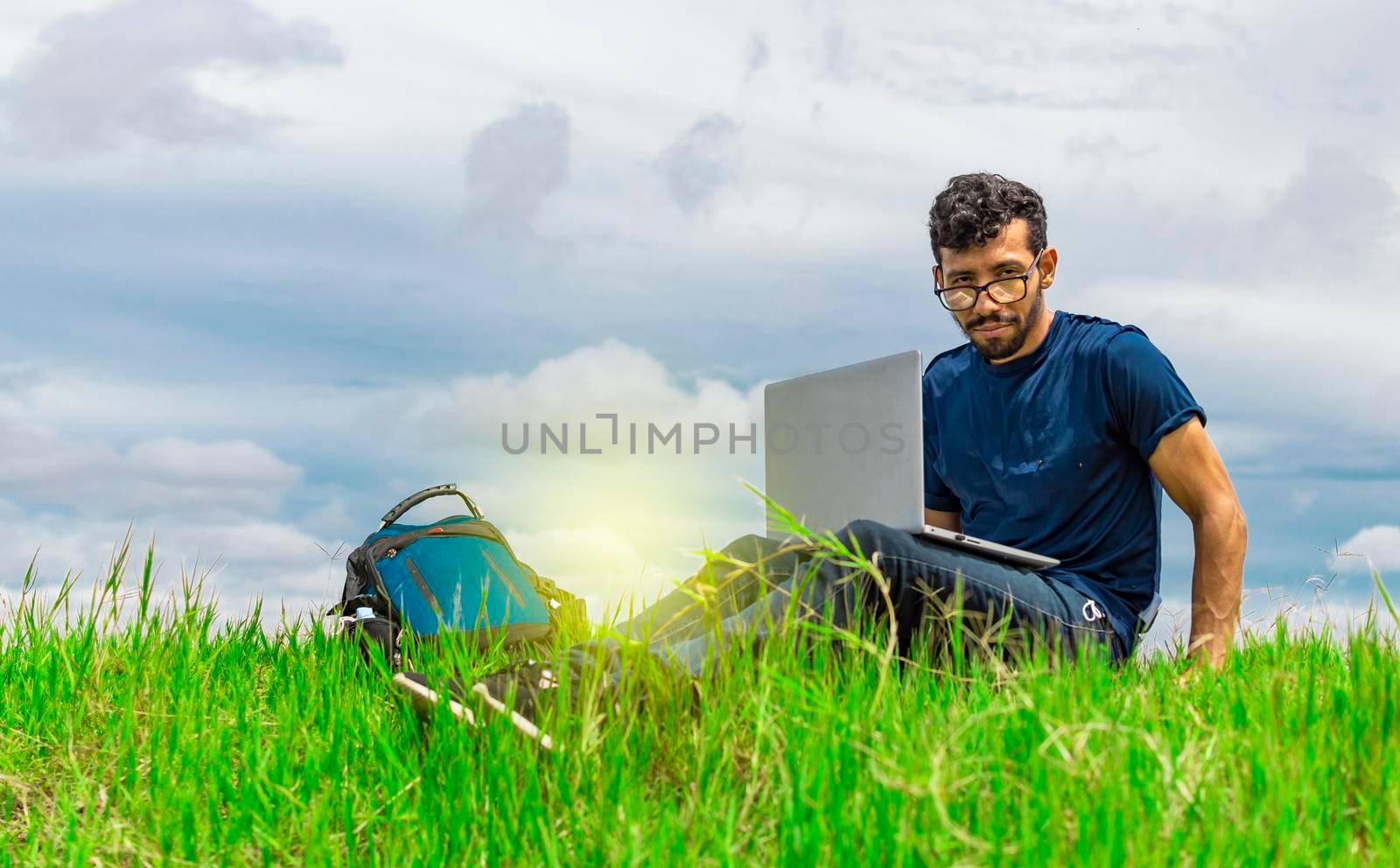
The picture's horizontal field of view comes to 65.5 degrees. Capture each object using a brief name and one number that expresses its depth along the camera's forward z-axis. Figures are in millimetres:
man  3695
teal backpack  4992
